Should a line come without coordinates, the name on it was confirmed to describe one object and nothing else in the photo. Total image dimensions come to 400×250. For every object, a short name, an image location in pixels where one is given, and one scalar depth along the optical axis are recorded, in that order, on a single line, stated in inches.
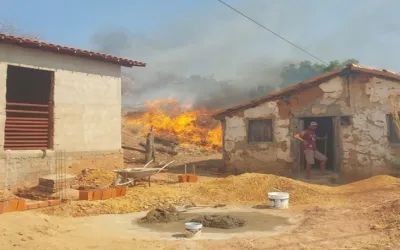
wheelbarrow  451.8
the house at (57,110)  453.4
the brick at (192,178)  525.7
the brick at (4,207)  325.0
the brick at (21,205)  346.3
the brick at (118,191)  415.5
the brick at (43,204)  376.0
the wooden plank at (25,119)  468.4
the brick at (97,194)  396.2
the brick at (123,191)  419.2
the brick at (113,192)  411.5
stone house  524.7
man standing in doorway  556.4
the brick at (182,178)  524.1
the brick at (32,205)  359.5
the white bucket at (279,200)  378.3
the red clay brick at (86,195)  393.7
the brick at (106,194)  402.5
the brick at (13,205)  339.5
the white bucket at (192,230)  266.8
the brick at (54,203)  385.6
